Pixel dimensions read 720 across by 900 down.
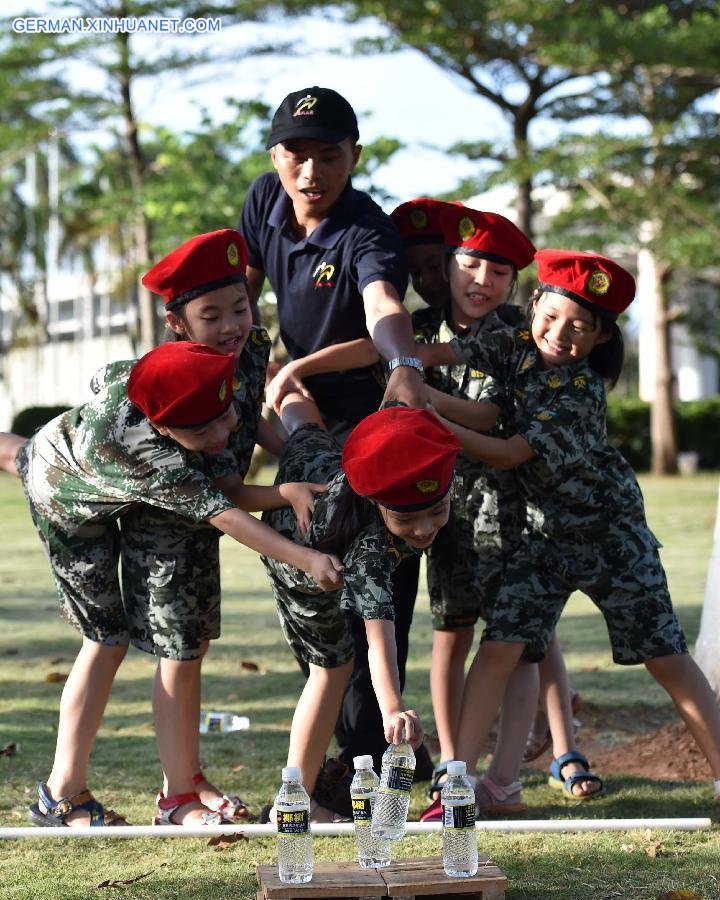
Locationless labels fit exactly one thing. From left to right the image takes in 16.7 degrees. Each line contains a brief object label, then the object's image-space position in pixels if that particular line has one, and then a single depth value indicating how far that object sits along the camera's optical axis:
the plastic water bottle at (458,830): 6.25
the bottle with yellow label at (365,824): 6.66
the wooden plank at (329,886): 6.05
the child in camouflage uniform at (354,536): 6.66
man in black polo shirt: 8.05
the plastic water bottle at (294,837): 6.28
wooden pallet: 6.07
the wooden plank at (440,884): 6.08
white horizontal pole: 7.54
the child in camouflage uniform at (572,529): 8.20
